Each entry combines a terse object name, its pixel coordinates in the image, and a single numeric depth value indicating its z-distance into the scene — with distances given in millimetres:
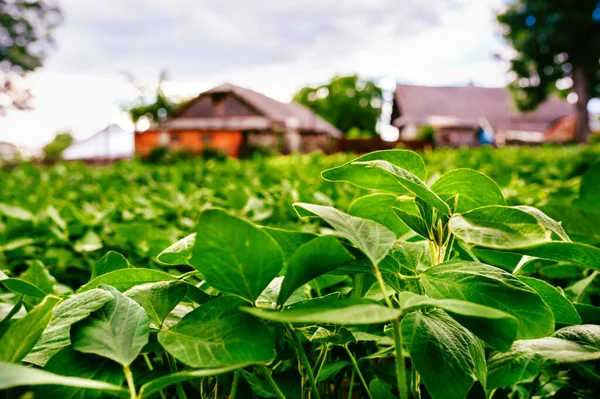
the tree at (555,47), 31219
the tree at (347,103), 65688
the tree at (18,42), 31766
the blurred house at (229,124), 37906
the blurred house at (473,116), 44031
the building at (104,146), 38188
